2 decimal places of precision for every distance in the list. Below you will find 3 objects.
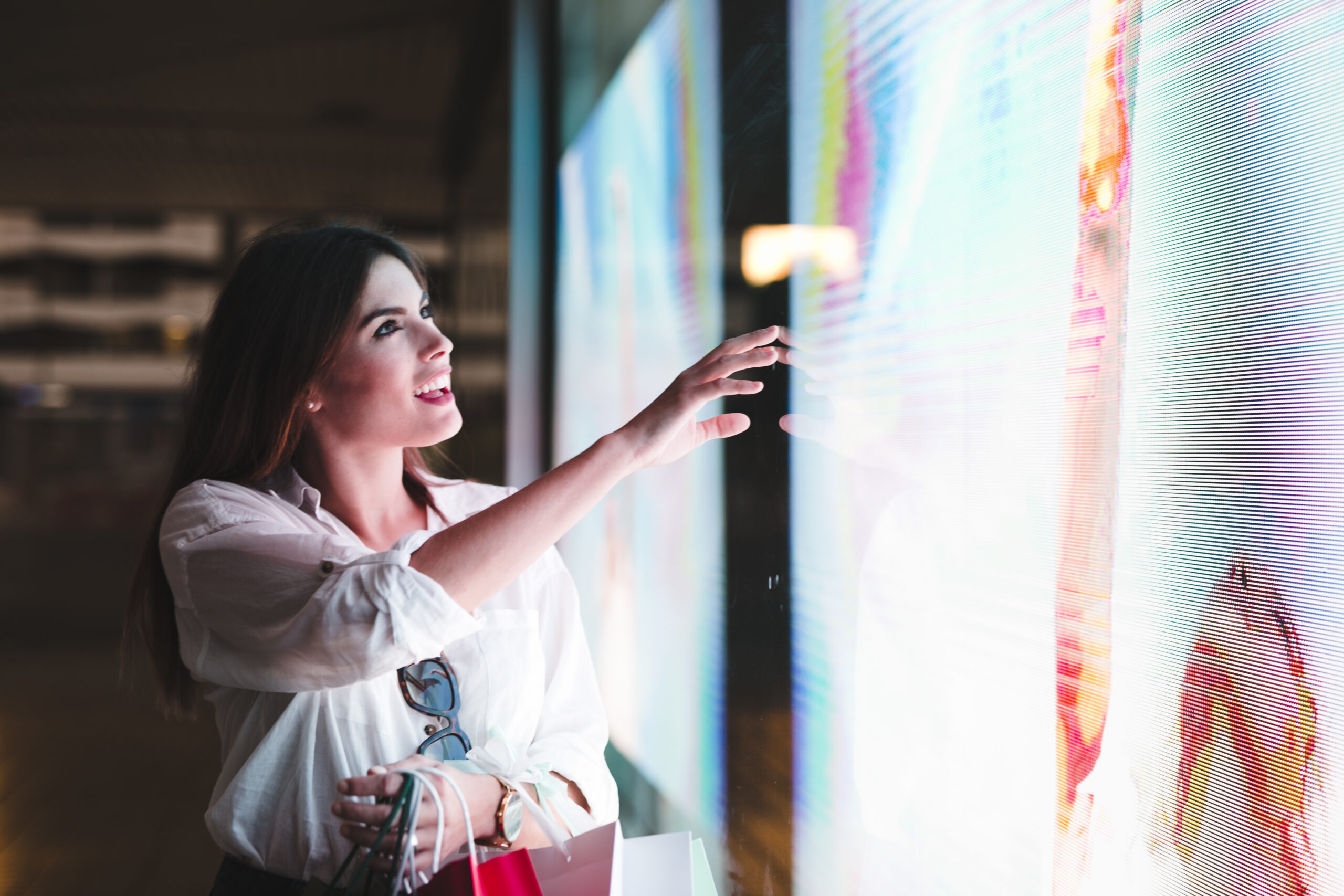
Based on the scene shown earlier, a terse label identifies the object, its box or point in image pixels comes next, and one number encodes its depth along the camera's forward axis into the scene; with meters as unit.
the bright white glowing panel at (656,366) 1.49
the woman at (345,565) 0.97
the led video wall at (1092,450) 0.52
